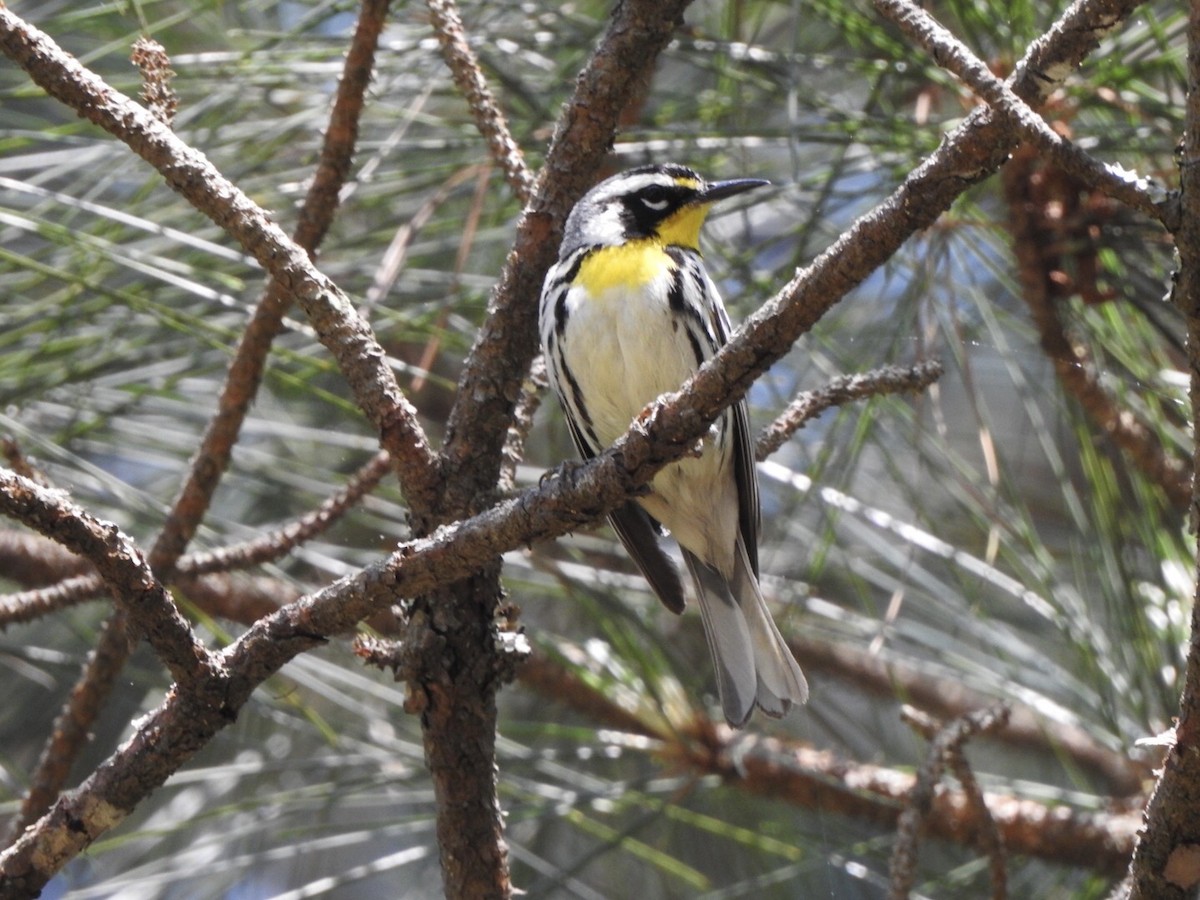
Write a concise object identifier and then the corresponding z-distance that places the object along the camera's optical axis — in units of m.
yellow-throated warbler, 3.99
